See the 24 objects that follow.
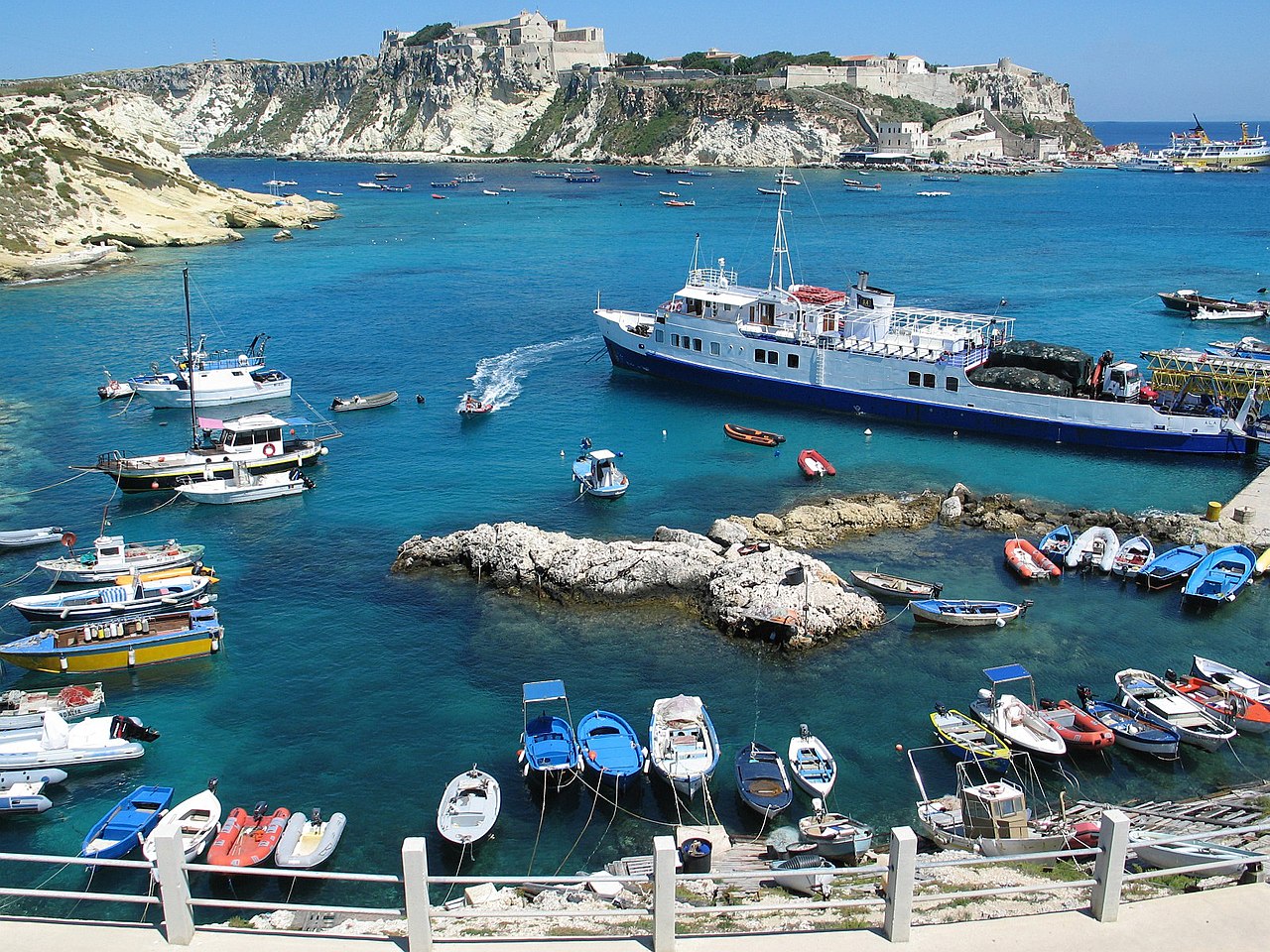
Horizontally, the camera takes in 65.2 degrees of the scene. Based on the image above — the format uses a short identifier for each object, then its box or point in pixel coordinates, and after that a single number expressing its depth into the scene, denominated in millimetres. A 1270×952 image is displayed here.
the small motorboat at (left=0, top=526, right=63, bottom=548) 39625
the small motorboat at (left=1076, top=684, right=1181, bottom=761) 25359
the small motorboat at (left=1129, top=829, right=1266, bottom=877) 15734
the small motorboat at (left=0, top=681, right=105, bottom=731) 27516
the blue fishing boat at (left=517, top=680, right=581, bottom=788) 24672
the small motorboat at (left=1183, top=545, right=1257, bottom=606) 34125
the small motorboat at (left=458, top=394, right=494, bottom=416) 56688
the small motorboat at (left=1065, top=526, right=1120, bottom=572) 36562
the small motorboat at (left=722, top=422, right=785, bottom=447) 51719
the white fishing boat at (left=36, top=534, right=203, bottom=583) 35938
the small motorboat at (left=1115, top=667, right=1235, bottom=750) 25984
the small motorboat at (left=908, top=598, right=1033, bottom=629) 32594
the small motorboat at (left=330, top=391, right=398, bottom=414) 58844
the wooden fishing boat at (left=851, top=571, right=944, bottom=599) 34062
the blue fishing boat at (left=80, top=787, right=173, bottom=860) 22172
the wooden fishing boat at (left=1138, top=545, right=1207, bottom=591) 35312
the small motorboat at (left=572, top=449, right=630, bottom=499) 44312
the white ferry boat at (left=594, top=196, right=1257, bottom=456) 49406
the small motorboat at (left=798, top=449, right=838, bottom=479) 46906
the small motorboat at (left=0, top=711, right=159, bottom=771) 25531
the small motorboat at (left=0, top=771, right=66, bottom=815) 24234
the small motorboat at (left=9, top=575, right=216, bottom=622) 32594
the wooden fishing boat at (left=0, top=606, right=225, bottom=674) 30484
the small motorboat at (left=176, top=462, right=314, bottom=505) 45188
